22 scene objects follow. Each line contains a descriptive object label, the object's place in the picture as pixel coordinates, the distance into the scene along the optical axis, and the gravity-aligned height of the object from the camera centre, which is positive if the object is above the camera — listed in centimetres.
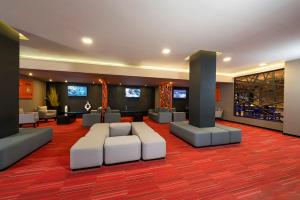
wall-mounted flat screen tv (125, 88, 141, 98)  1160 +63
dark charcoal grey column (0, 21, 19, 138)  312 +45
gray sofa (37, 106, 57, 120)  772 -86
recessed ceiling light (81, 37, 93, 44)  368 +168
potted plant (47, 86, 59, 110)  985 +7
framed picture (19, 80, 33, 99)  750 +56
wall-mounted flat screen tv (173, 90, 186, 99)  1236 +52
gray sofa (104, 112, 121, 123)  730 -99
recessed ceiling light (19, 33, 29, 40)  358 +171
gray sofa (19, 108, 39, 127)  618 -91
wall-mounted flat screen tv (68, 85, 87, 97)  1042 +64
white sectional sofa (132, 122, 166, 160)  305 -109
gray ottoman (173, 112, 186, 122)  862 -107
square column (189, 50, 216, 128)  457 +39
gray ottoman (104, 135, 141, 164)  284 -111
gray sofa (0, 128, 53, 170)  258 -103
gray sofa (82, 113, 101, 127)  691 -104
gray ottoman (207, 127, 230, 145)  409 -114
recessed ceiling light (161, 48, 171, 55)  451 +167
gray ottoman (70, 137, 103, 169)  258 -110
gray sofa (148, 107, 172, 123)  827 -103
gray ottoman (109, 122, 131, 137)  428 -96
